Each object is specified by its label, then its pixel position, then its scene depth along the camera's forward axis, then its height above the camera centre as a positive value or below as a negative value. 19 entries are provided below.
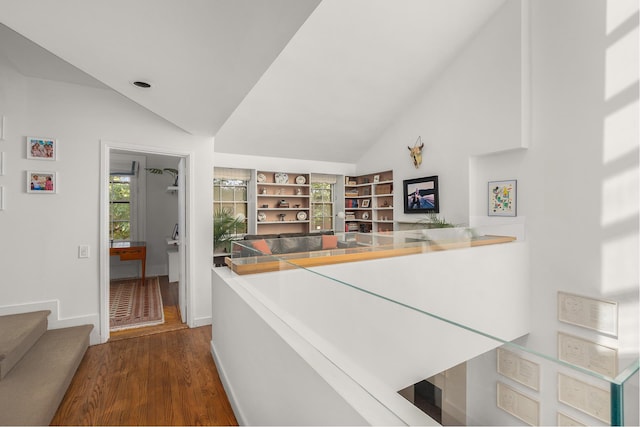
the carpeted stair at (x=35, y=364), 1.72 -1.07
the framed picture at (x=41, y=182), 2.69 +0.27
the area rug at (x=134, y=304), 3.50 -1.22
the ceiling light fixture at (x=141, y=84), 2.27 +0.97
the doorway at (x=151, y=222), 5.58 -0.16
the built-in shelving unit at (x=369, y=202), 6.04 +0.26
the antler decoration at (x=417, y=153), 5.19 +1.06
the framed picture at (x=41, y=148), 2.69 +0.58
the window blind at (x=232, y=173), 5.57 +0.75
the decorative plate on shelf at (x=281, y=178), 6.06 +0.72
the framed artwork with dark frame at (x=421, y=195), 4.89 +0.33
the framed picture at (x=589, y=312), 2.76 -0.93
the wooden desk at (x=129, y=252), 5.02 -0.63
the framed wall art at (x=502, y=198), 3.93 +0.23
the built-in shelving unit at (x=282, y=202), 5.95 +0.24
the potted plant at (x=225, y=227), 4.59 -0.21
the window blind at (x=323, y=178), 6.43 +0.77
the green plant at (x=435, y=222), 4.51 -0.11
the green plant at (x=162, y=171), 5.72 +0.80
